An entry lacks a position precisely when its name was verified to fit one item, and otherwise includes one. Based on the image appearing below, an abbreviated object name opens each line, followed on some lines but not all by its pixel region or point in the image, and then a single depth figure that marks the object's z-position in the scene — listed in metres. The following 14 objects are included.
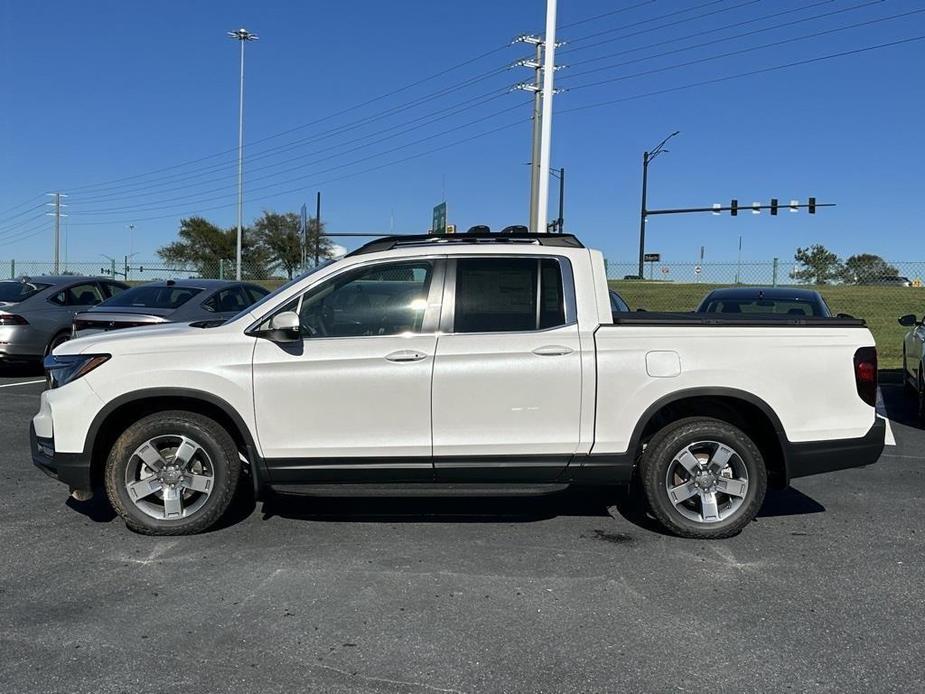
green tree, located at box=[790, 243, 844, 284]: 42.09
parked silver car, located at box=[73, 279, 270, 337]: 10.15
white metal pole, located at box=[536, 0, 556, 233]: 14.85
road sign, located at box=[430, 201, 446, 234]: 29.65
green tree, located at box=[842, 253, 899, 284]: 31.25
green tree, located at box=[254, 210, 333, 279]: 61.31
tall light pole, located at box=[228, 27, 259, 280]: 40.03
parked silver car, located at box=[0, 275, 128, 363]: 12.24
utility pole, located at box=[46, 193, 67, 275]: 53.97
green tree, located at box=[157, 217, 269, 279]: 66.62
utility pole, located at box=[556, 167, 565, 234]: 48.28
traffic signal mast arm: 43.00
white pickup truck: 4.99
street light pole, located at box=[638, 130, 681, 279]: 44.85
